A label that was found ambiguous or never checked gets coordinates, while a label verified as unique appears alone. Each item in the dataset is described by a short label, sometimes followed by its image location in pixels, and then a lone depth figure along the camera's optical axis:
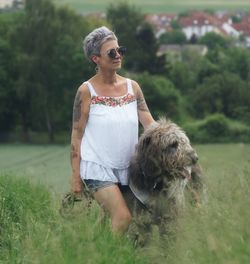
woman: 8.12
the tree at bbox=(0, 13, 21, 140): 81.31
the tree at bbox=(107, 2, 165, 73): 91.25
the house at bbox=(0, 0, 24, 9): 102.54
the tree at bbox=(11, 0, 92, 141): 79.50
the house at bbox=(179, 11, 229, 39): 138.62
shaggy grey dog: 7.76
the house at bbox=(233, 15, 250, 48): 124.12
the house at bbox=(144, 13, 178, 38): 139.25
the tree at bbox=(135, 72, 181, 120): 80.69
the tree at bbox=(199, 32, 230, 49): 119.47
